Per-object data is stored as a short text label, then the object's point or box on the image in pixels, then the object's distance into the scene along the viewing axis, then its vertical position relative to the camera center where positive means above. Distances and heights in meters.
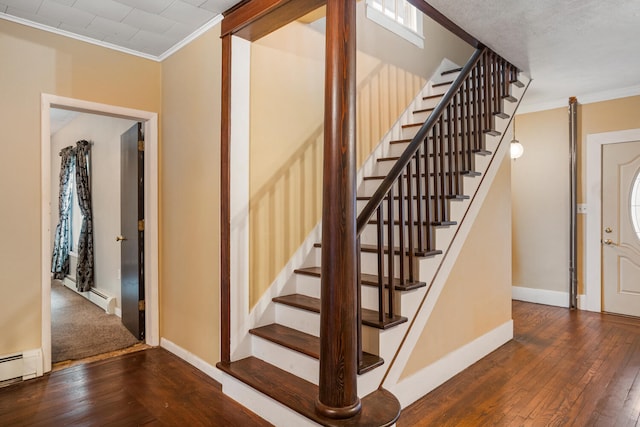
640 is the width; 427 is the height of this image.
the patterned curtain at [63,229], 5.97 -0.26
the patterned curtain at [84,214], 5.18 -0.01
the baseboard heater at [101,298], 4.38 -1.08
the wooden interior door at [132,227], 3.36 -0.14
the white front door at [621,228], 4.27 -0.23
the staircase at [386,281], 2.06 -0.46
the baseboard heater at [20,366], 2.57 -1.08
